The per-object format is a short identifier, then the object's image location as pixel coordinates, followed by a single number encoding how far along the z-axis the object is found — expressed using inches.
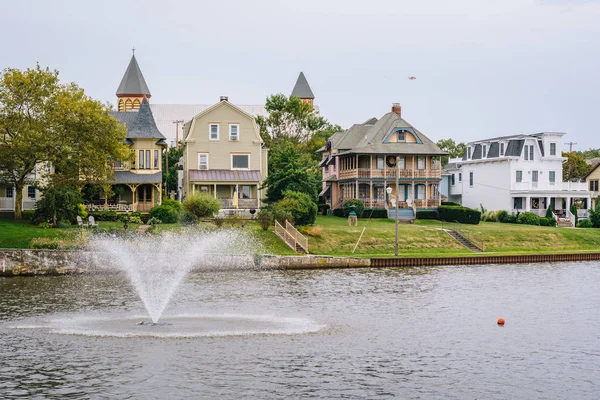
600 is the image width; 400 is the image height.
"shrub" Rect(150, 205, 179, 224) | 2714.1
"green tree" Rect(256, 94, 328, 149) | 4183.1
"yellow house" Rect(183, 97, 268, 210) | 3230.8
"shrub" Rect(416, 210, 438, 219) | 3265.3
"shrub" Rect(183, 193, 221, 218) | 2691.9
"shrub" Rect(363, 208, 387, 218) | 3240.7
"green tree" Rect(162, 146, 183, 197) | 3758.9
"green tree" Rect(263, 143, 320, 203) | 2918.3
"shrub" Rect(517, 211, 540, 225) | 3304.6
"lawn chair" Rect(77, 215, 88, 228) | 2490.2
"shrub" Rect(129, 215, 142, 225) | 2716.5
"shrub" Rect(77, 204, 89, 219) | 2623.0
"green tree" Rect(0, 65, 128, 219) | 2502.1
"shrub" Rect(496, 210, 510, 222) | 3486.0
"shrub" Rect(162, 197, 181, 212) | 2817.4
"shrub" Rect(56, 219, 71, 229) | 2463.1
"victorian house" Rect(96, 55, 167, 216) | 3021.7
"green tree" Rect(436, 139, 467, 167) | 5693.9
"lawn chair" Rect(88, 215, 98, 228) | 2503.7
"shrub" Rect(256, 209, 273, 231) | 2600.9
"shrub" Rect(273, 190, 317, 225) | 2635.3
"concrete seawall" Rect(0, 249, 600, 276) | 2154.3
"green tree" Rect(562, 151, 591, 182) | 4549.7
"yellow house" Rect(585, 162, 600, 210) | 4237.2
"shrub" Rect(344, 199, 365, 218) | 3189.0
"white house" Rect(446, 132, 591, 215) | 3612.2
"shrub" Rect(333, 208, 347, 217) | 3284.0
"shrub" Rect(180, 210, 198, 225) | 2655.8
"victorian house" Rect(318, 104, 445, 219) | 3324.3
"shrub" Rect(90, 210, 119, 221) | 2743.6
